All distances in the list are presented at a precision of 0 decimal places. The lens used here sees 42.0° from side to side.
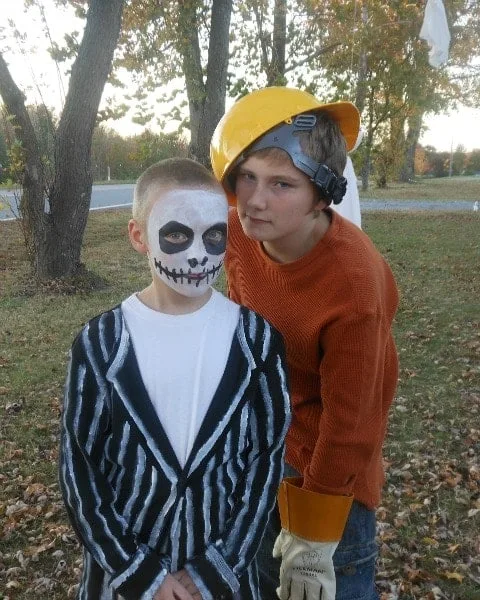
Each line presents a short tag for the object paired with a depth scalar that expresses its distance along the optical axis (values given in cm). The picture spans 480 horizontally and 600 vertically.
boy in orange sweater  185
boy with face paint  169
